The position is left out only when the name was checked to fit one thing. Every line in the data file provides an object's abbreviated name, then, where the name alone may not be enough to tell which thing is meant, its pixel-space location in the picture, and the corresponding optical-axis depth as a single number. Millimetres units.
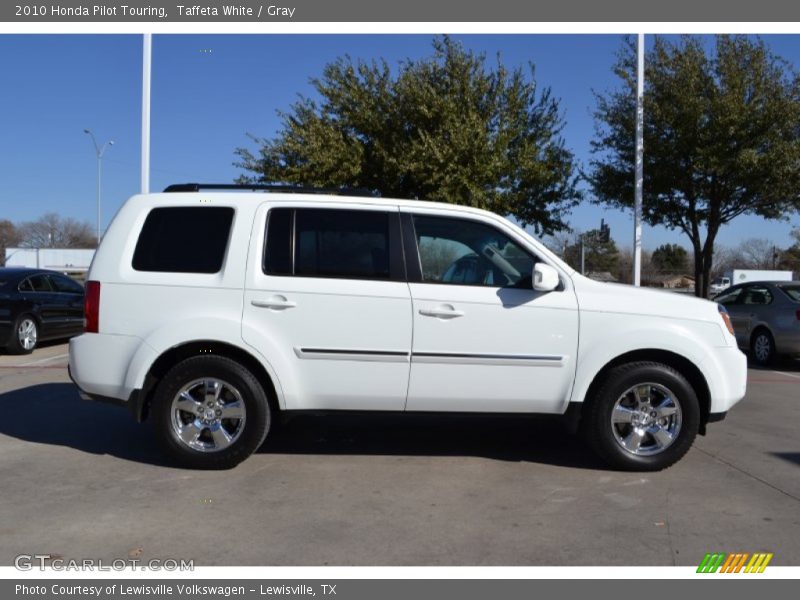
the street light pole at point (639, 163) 13867
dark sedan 11609
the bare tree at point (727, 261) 56372
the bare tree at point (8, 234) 78500
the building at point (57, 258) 60000
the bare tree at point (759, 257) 61216
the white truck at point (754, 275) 43344
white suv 5160
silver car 11312
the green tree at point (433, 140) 15844
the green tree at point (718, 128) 14148
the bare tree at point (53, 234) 82844
